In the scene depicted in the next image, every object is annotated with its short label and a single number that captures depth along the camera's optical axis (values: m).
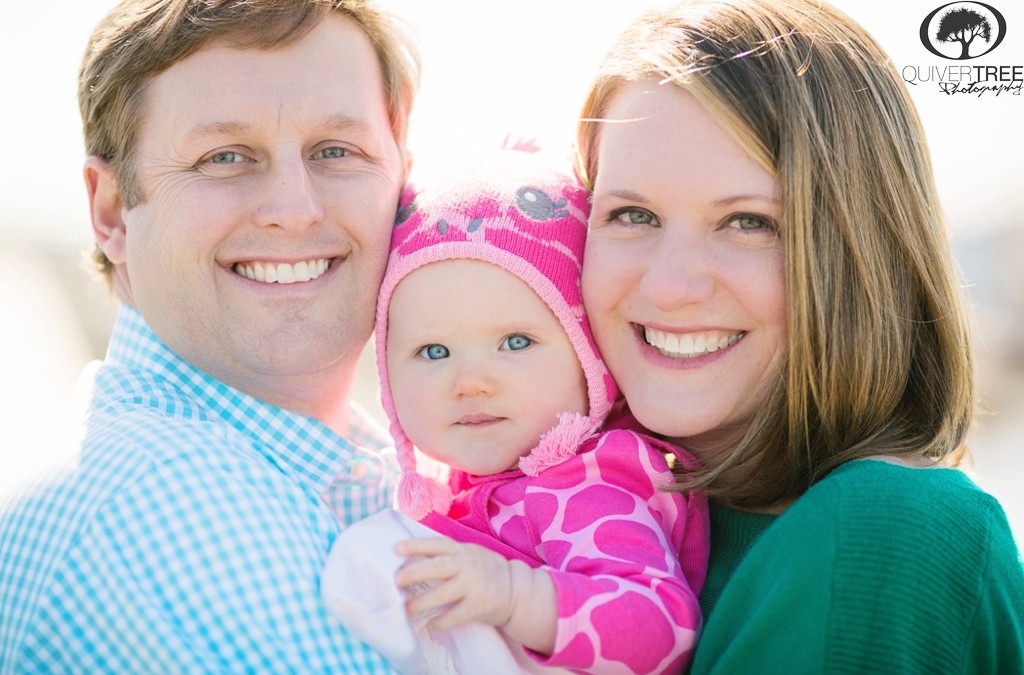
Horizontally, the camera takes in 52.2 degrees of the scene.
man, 2.72
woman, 2.47
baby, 2.33
